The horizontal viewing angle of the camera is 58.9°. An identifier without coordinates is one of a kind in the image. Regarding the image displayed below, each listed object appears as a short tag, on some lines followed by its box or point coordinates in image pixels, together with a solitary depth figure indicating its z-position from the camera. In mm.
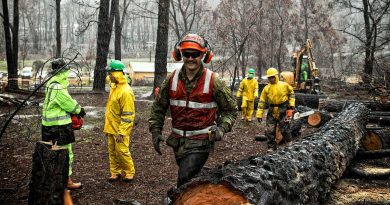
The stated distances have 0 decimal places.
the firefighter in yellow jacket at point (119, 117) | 5508
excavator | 17422
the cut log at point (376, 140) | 7289
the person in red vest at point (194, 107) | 3758
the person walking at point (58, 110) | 5035
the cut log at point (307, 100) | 15820
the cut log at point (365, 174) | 5523
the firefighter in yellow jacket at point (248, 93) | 12039
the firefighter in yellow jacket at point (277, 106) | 7863
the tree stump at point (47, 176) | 3904
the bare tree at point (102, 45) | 15530
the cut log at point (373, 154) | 6207
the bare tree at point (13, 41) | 15195
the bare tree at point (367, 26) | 19303
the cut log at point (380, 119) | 10031
